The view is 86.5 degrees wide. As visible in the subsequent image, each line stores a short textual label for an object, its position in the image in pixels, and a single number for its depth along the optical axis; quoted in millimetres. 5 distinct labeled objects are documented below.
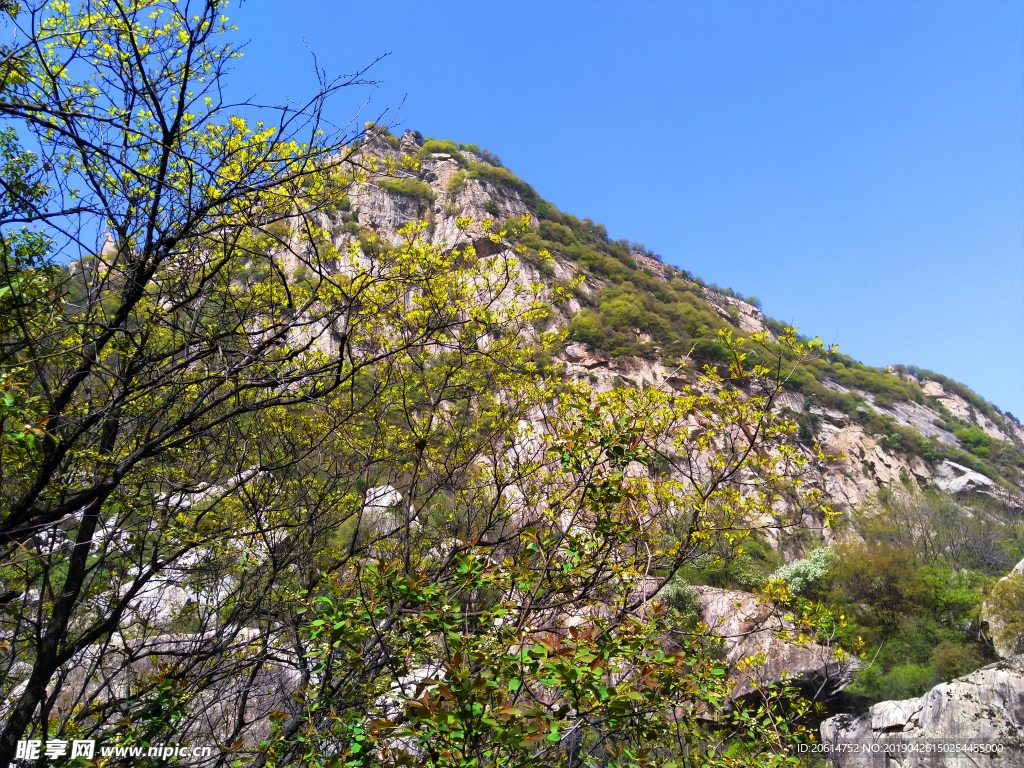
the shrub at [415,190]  50400
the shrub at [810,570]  21969
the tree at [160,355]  2453
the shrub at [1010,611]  16812
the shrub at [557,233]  55366
